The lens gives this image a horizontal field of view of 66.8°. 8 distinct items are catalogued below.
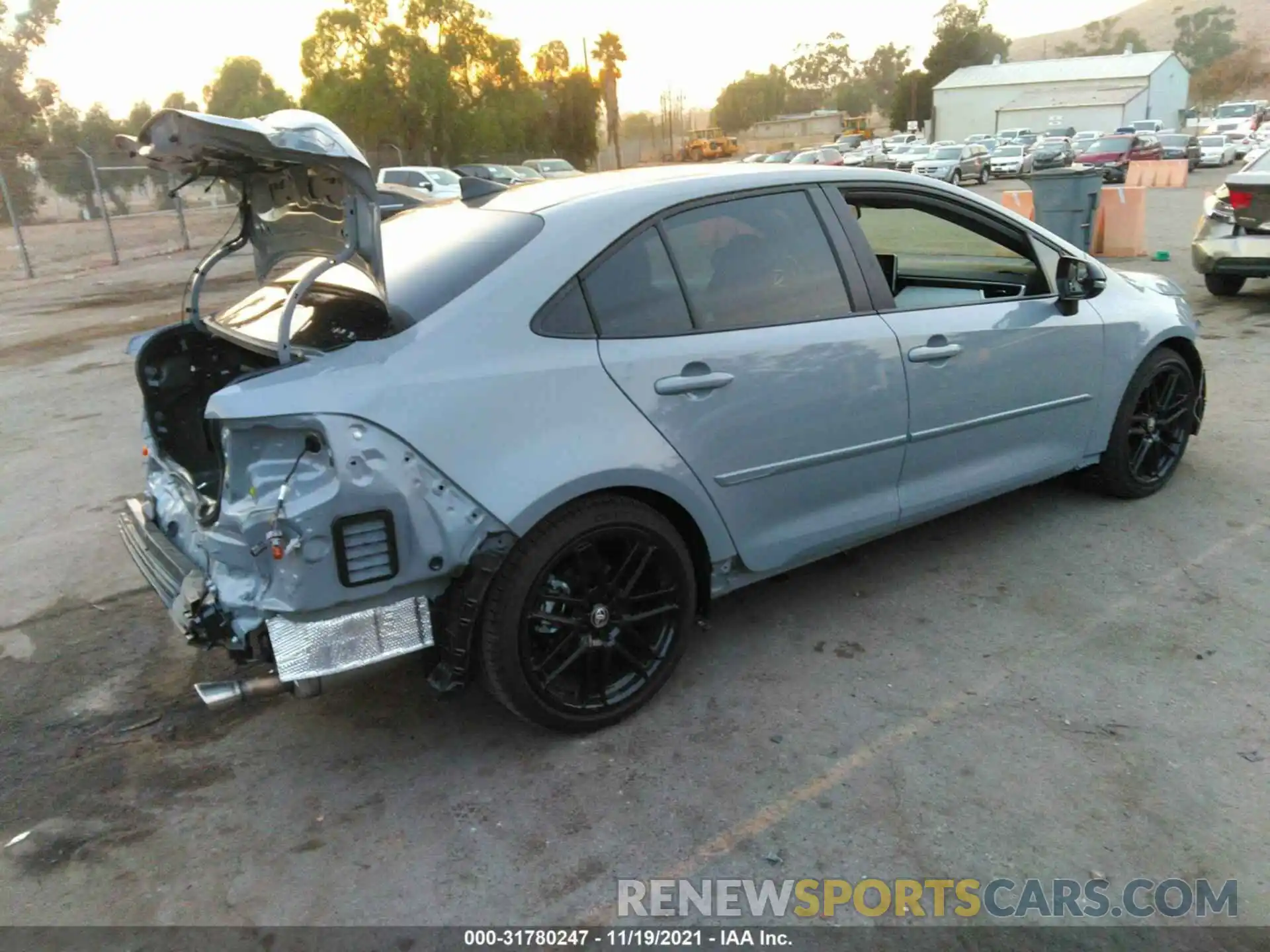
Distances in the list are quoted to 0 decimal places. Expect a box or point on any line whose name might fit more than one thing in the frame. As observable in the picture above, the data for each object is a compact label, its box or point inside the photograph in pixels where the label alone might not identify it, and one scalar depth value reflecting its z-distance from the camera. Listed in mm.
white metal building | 69312
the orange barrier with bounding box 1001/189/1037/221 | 13388
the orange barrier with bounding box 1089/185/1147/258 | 12523
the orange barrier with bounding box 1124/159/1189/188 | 28469
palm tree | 70000
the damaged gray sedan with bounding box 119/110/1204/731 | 2629
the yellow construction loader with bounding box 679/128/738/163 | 66750
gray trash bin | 10727
